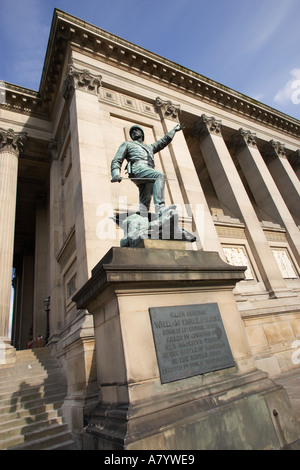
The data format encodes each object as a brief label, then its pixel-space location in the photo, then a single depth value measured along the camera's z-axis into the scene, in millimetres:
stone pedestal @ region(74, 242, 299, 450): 2945
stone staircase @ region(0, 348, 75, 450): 5539
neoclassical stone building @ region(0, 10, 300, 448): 9859
